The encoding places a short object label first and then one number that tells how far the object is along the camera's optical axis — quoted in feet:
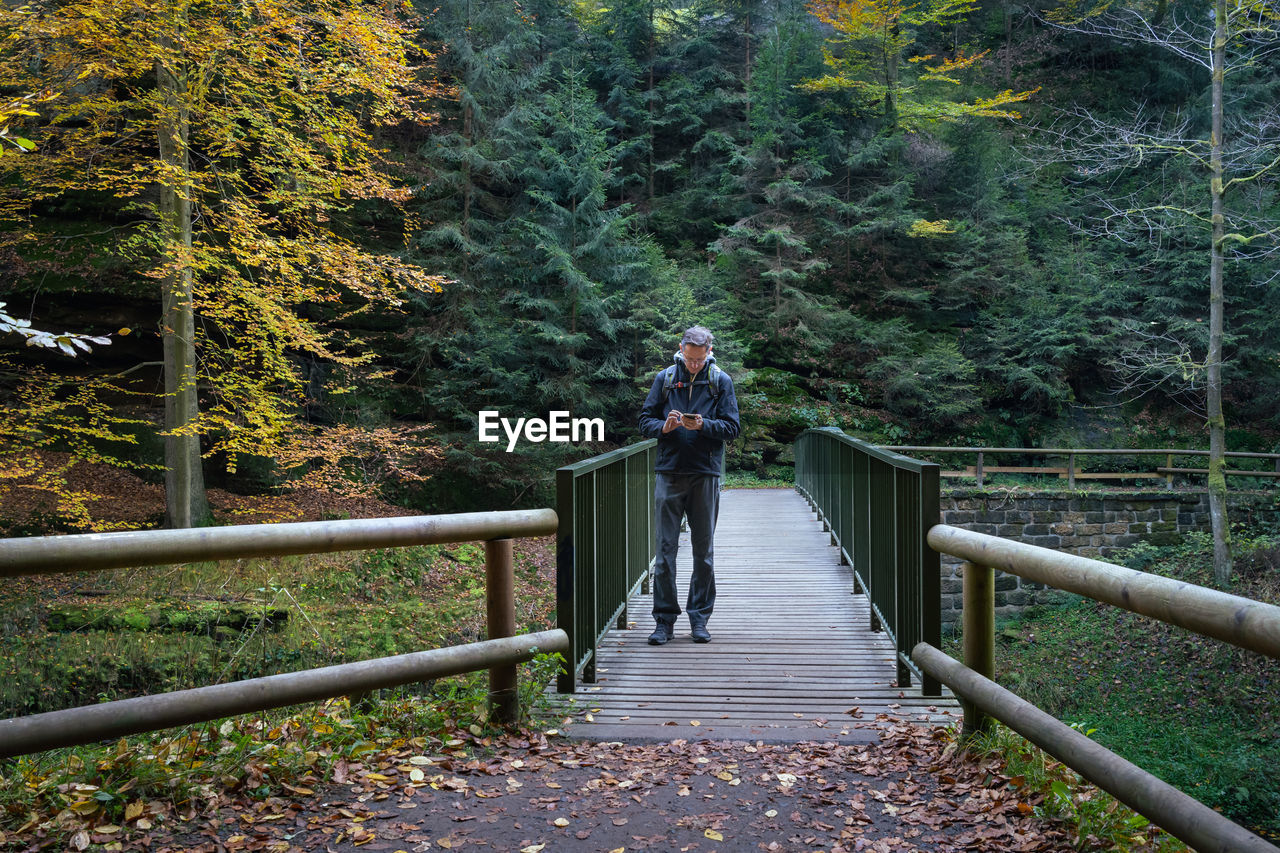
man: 16.31
